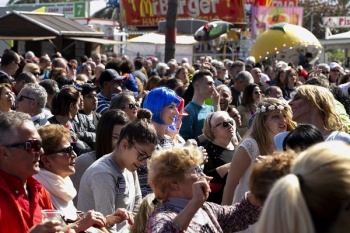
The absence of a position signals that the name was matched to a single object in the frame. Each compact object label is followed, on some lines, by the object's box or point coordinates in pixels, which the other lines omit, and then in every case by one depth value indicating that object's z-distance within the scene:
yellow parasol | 28.00
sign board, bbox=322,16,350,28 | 49.12
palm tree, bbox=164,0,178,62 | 23.20
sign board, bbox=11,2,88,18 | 59.59
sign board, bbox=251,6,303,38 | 36.75
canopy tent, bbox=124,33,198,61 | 33.22
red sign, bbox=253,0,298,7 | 38.88
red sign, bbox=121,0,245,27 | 40.91
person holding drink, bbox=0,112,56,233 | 4.25
